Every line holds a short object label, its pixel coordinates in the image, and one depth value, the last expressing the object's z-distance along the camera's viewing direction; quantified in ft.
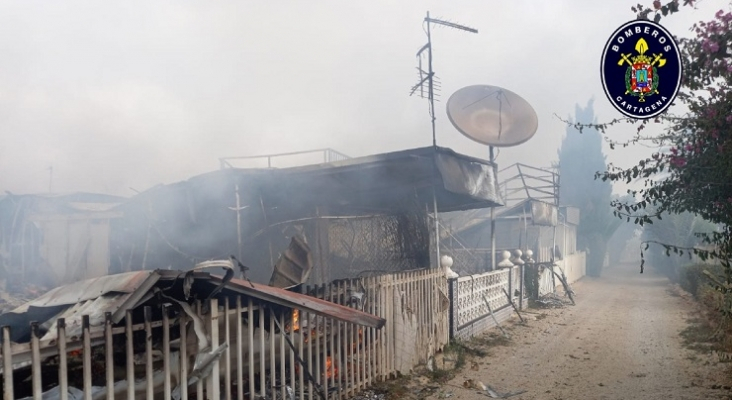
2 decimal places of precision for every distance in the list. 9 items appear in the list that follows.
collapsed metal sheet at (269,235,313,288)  25.52
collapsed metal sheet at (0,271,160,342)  13.85
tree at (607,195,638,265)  172.55
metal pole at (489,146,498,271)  44.70
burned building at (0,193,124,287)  44.45
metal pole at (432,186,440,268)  30.27
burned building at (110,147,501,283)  29.43
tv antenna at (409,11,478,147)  32.68
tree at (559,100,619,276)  109.50
